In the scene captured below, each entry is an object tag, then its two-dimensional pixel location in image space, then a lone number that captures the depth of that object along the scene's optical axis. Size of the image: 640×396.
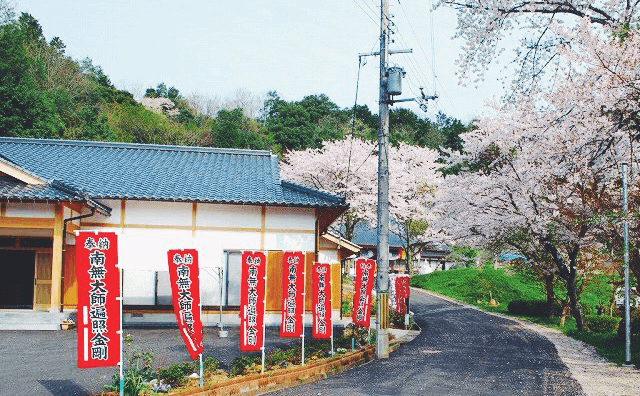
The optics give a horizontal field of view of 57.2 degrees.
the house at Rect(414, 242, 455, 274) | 54.31
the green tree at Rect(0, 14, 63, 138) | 30.14
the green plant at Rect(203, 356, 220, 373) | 9.44
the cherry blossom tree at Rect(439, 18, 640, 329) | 10.54
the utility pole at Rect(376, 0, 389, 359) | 13.60
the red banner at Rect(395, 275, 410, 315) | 21.19
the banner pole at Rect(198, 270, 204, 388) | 8.48
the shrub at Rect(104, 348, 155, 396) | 7.50
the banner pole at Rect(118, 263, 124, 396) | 7.28
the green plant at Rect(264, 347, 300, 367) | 10.76
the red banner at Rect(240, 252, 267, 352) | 10.34
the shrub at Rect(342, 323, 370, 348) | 14.18
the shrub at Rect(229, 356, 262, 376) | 9.70
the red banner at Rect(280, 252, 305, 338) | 11.61
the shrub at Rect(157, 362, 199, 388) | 8.48
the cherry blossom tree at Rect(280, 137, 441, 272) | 33.53
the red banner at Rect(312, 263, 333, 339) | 12.55
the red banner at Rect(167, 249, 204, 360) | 8.95
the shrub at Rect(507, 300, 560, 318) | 29.62
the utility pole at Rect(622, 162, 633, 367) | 12.27
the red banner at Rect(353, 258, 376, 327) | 14.53
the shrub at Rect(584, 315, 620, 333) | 23.22
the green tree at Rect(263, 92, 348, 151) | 45.83
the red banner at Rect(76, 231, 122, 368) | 7.47
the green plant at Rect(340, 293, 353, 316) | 22.91
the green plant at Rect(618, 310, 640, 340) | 16.09
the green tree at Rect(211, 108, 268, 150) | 43.97
